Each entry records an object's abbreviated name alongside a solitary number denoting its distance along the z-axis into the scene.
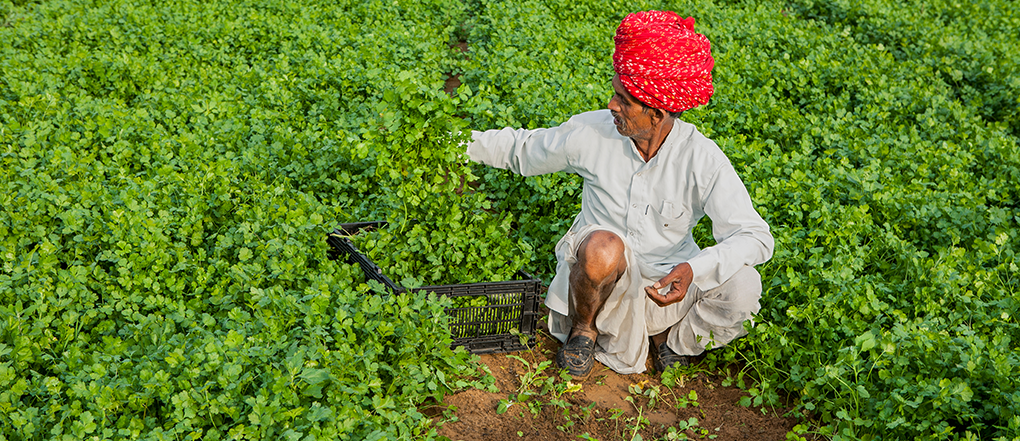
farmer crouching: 3.49
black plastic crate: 3.65
